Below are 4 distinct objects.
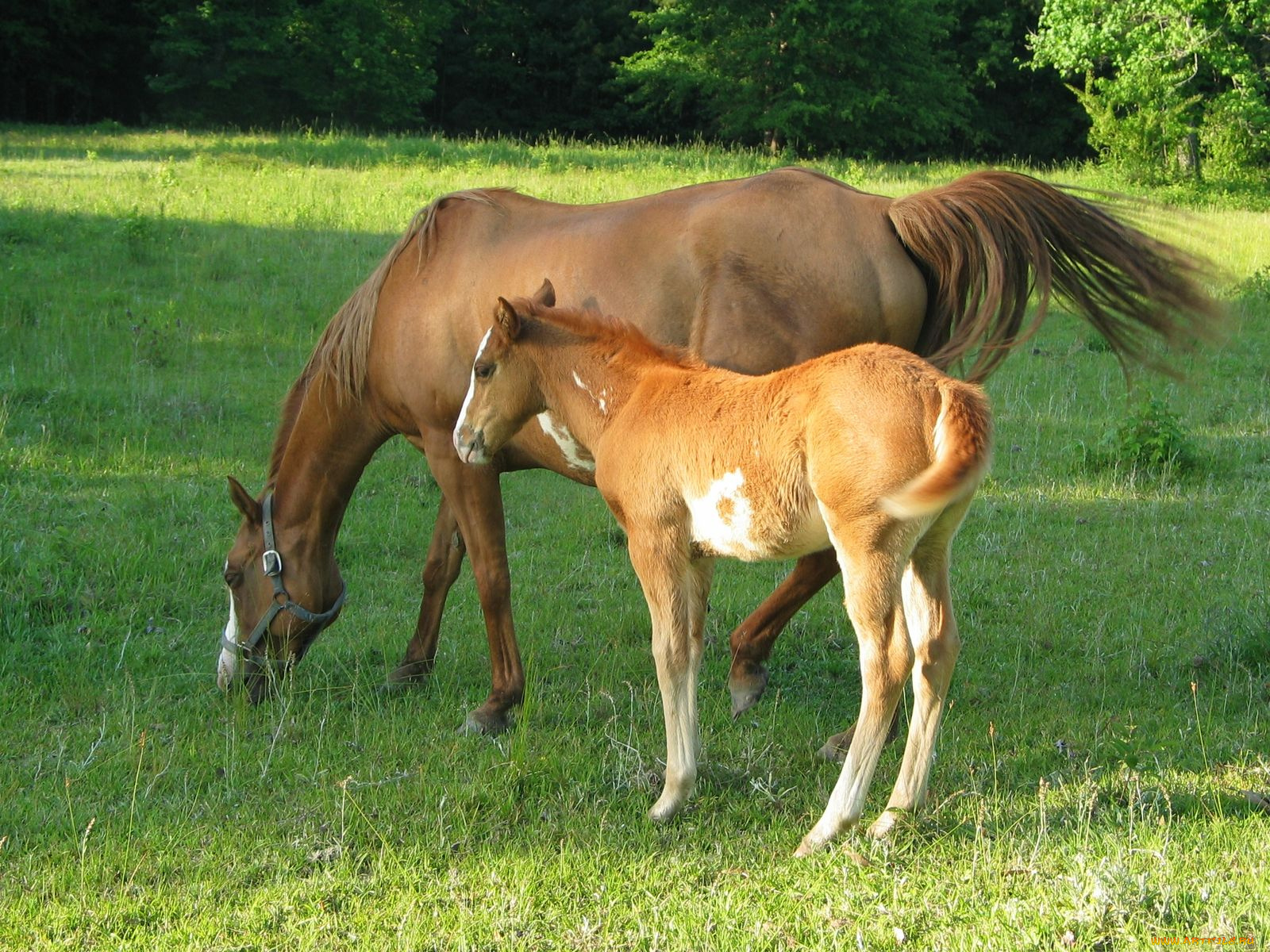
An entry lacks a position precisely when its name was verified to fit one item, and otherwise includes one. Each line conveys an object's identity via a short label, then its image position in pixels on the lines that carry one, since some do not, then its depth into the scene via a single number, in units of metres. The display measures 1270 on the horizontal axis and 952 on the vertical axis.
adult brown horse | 4.73
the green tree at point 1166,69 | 21.05
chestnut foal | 3.41
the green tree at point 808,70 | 31.81
